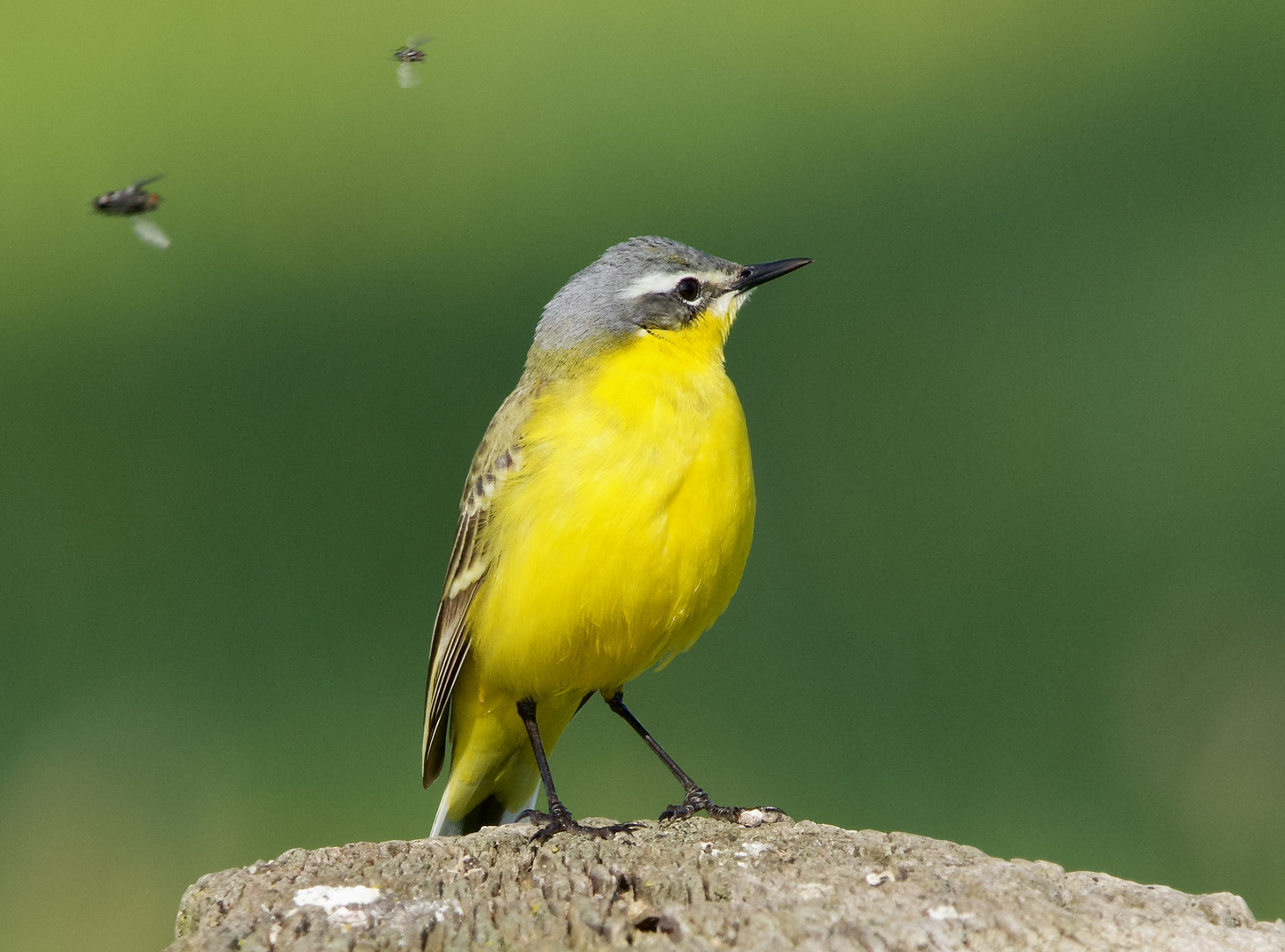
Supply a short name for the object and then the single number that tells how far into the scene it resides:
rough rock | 7.11
